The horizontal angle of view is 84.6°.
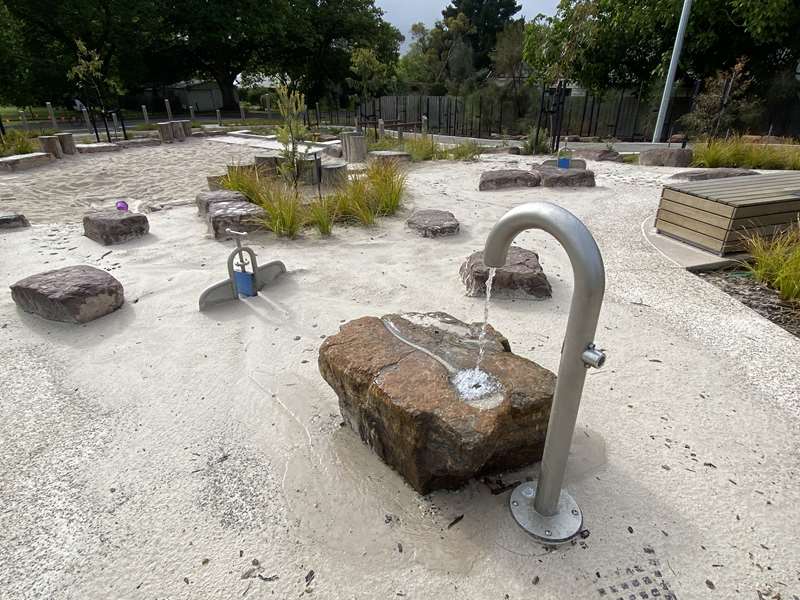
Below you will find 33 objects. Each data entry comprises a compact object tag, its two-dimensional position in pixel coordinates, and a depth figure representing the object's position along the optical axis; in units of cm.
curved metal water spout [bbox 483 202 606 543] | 117
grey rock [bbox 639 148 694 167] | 816
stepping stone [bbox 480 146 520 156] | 1079
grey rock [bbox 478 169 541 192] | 666
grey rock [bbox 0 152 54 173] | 859
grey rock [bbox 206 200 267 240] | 458
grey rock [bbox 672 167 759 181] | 678
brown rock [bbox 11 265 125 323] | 296
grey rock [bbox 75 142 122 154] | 1095
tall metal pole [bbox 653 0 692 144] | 1067
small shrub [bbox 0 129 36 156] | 988
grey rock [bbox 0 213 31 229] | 493
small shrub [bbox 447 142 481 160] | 952
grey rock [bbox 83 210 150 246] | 452
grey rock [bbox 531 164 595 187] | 663
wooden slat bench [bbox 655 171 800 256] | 384
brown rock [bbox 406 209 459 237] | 459
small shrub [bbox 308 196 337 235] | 459
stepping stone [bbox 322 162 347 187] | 675
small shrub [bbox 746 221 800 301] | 319
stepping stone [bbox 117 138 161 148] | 1191
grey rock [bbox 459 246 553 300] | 326
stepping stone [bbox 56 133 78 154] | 1023
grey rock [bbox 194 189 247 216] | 527
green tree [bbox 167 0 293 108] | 2428
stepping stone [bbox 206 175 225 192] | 643
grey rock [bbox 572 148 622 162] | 945
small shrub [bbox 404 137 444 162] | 945
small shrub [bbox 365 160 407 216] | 530
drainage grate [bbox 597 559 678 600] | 138
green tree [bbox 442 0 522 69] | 4022
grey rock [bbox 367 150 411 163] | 855
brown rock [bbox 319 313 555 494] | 156
